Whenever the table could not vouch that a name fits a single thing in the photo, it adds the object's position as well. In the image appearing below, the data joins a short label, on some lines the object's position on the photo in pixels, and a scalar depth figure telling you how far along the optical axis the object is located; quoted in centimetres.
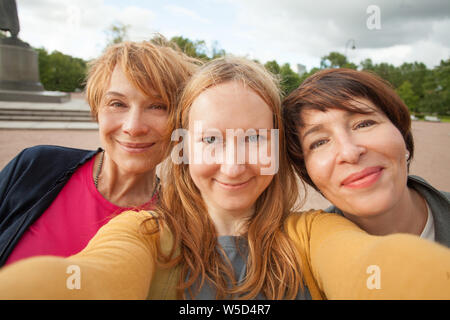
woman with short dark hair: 41
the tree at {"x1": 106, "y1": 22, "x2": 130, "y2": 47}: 2773
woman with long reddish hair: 29
